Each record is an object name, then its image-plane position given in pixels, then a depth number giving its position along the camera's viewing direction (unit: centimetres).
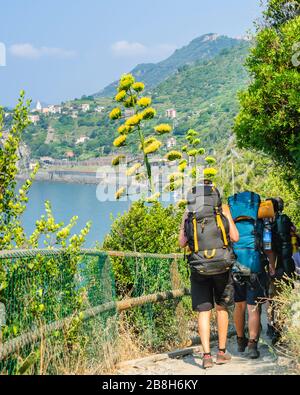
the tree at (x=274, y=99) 939
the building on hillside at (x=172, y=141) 17000
